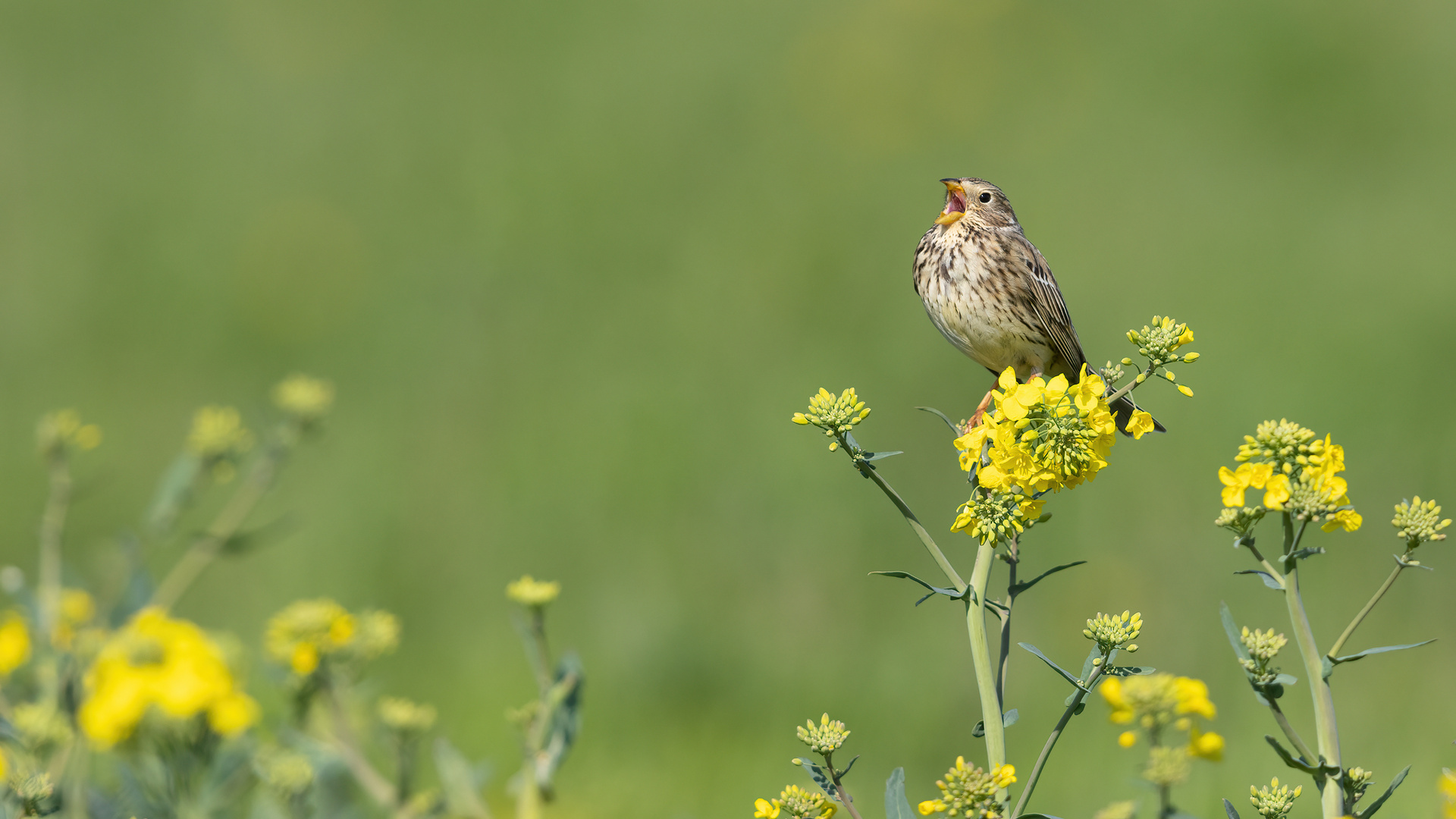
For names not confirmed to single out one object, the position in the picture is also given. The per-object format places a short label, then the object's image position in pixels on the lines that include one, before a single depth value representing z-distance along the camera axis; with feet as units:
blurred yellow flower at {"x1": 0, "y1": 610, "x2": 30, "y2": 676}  20.51
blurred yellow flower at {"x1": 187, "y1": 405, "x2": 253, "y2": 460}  23.29
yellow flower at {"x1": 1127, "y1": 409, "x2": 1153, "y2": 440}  15.88
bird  24.91
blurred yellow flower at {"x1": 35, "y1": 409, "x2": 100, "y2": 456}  22.20
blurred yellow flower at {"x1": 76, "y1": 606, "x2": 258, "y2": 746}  15.37
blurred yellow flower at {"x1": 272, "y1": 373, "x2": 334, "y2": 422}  24.49
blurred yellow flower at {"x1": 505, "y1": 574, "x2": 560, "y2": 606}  17.66
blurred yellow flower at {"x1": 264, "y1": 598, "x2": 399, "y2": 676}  18.67
